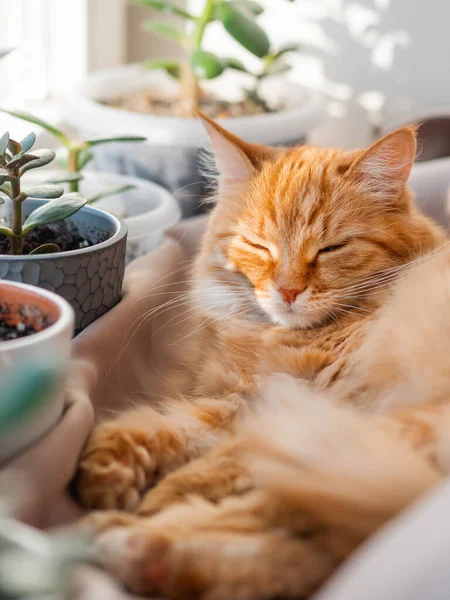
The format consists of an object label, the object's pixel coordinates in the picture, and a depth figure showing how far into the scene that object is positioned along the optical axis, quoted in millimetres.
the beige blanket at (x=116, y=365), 476
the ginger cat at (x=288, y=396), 444
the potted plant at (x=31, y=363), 456
